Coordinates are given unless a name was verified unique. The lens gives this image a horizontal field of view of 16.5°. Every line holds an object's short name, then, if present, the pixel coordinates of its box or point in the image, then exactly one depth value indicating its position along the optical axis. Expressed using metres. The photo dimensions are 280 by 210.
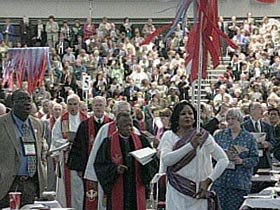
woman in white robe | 9.42
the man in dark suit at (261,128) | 13.86
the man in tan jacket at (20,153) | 10.19
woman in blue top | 11.91
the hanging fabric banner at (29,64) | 20.52
